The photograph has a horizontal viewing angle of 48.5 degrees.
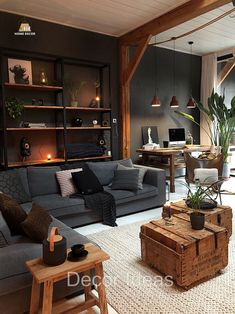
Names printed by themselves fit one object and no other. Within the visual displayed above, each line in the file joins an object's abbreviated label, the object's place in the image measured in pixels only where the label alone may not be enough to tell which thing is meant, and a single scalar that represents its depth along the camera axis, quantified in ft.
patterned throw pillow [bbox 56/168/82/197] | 11.61
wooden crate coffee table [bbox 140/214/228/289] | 6.70
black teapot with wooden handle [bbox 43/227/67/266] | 5.00
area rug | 6.13
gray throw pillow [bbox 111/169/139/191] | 12.40
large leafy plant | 17.80
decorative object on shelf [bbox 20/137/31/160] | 13.43
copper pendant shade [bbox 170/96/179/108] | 19.35
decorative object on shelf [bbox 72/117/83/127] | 15.12
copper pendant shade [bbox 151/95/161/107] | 18.28
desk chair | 14.75
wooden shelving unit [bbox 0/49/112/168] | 13.28
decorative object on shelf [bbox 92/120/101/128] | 15.76
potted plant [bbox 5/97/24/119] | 12.66
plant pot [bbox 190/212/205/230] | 7.48
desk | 16.46
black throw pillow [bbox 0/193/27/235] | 6.72
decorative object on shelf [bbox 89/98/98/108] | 16.14
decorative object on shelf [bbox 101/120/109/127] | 16.46
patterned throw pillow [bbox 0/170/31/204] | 10.22
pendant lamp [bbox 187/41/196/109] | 19.82
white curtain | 22.15
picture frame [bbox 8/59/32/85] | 13.35
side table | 4.75
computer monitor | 20.36
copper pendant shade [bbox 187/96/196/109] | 20.33
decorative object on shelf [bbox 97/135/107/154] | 16.12
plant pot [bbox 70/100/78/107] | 14.93
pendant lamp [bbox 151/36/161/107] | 18.29
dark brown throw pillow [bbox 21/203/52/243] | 6.33
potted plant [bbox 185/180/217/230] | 7.50
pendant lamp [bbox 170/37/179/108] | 19.35
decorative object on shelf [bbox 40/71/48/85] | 13.84
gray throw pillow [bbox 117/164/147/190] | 12.80
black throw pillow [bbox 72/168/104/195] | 11.58
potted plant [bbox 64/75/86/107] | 14.92
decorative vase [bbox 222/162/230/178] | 18.17
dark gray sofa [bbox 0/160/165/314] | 5.43
